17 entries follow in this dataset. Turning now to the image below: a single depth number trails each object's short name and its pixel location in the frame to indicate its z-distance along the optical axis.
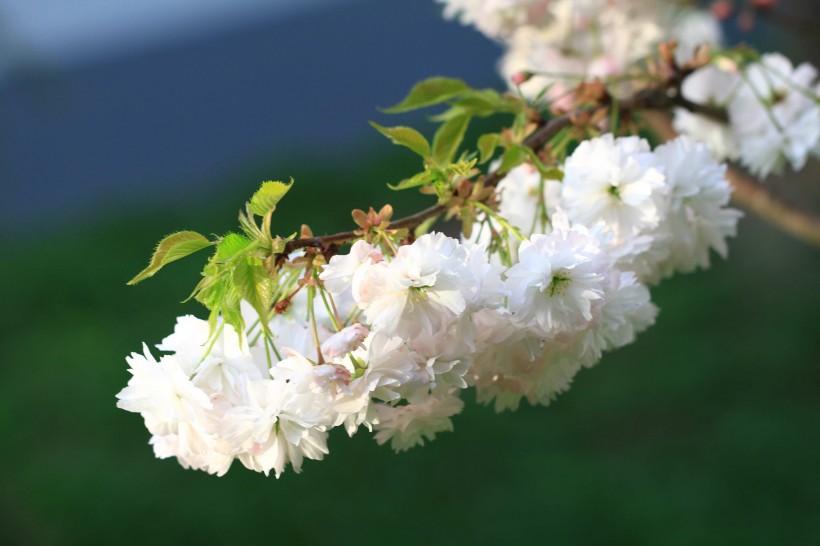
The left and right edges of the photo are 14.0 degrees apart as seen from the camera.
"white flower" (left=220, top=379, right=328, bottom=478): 1.27
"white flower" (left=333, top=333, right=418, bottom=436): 1.27
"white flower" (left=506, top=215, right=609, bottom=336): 1.28
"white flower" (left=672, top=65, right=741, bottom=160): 1.59
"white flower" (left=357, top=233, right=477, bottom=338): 1.25
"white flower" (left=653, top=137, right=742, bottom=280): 1.38
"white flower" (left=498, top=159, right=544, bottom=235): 1.42
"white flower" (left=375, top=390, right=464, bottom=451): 1.31
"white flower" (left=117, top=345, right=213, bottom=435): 1.28
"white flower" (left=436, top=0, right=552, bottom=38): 1.63
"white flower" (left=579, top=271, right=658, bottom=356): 1.32
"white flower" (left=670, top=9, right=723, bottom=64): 1.93
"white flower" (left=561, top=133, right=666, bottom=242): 1.35
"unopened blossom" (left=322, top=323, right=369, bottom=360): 1.27
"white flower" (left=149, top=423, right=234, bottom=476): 1.29
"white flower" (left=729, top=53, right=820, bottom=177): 1.55
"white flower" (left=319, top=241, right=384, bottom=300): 1.26
